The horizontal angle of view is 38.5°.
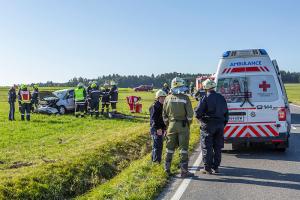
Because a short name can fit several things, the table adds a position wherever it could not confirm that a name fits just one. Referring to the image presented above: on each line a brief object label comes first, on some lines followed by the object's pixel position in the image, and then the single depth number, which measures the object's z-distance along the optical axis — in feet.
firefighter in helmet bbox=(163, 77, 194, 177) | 28.37
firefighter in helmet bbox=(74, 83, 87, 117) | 77.30
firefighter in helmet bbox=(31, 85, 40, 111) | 86.69
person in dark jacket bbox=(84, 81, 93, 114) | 77.51
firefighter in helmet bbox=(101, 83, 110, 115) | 79.66
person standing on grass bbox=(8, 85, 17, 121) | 74.41
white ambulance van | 36.91
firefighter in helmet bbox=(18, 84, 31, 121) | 73.51
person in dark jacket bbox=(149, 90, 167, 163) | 31.58
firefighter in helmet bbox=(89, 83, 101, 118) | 76.69
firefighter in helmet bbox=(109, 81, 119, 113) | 78.95
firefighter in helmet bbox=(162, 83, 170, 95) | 83.71
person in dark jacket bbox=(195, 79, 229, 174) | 30.14
